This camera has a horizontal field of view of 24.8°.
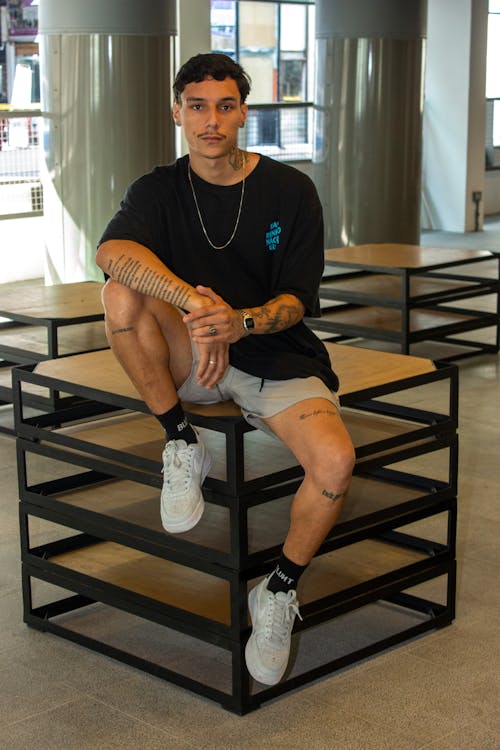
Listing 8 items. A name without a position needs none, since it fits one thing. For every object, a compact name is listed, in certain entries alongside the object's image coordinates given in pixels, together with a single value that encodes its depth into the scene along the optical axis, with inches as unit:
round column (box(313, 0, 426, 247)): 307.4
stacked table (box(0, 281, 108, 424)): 174.2
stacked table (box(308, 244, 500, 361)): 226.5
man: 92.4
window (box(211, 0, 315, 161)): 433.4
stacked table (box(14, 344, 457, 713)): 95.0
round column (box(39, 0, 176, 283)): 257.8
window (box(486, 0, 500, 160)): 502.9
